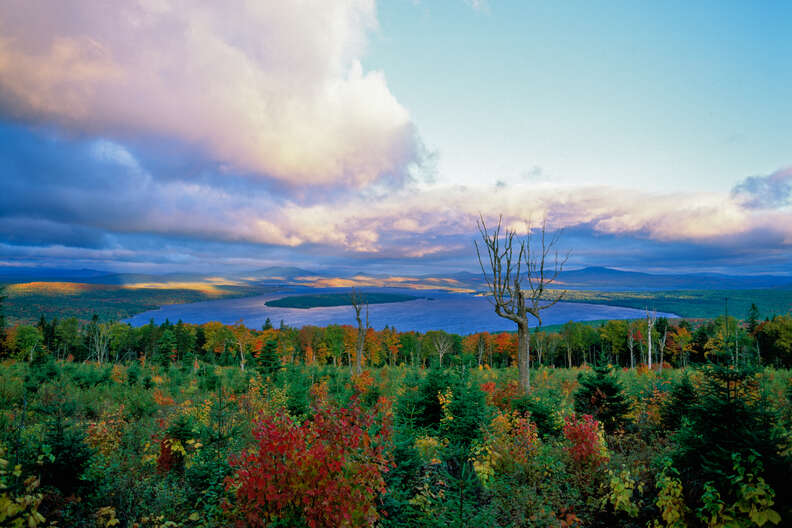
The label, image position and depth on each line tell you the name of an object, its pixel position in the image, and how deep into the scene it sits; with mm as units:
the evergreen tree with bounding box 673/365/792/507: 4832
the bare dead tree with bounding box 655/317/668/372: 54812
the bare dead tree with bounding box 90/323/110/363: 45250
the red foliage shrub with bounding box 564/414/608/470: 7969
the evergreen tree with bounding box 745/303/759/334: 42094
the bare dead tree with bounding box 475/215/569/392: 15016
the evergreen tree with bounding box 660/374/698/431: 10410
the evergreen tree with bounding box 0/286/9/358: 45509
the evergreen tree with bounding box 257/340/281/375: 22938
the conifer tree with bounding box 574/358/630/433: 11586
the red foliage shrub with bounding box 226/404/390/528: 4223
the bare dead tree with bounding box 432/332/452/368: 58688
